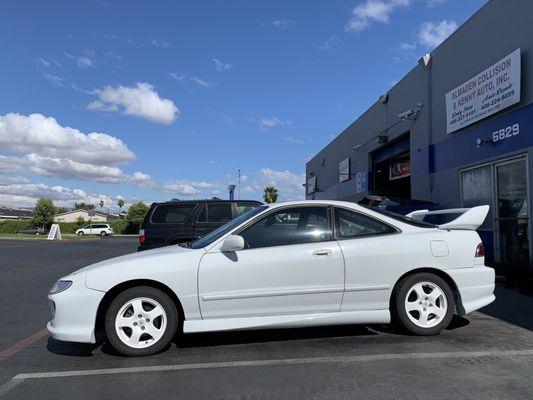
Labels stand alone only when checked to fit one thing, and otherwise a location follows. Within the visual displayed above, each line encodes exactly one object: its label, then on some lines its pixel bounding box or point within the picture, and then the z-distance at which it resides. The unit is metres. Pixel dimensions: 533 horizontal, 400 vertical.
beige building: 120.50
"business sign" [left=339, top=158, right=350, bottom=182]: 25.77
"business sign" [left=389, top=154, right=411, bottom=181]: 18.45
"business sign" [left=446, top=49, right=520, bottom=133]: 10.48
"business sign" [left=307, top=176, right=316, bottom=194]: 35.94
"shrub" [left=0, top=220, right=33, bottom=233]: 76.62
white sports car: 5.29
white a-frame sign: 40.81
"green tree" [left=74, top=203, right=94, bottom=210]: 148.29
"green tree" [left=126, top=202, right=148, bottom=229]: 77.20
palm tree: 78.16
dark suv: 10.70
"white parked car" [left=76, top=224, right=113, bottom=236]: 65.62
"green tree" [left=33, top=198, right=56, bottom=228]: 82.69
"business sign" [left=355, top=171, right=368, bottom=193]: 22.58
